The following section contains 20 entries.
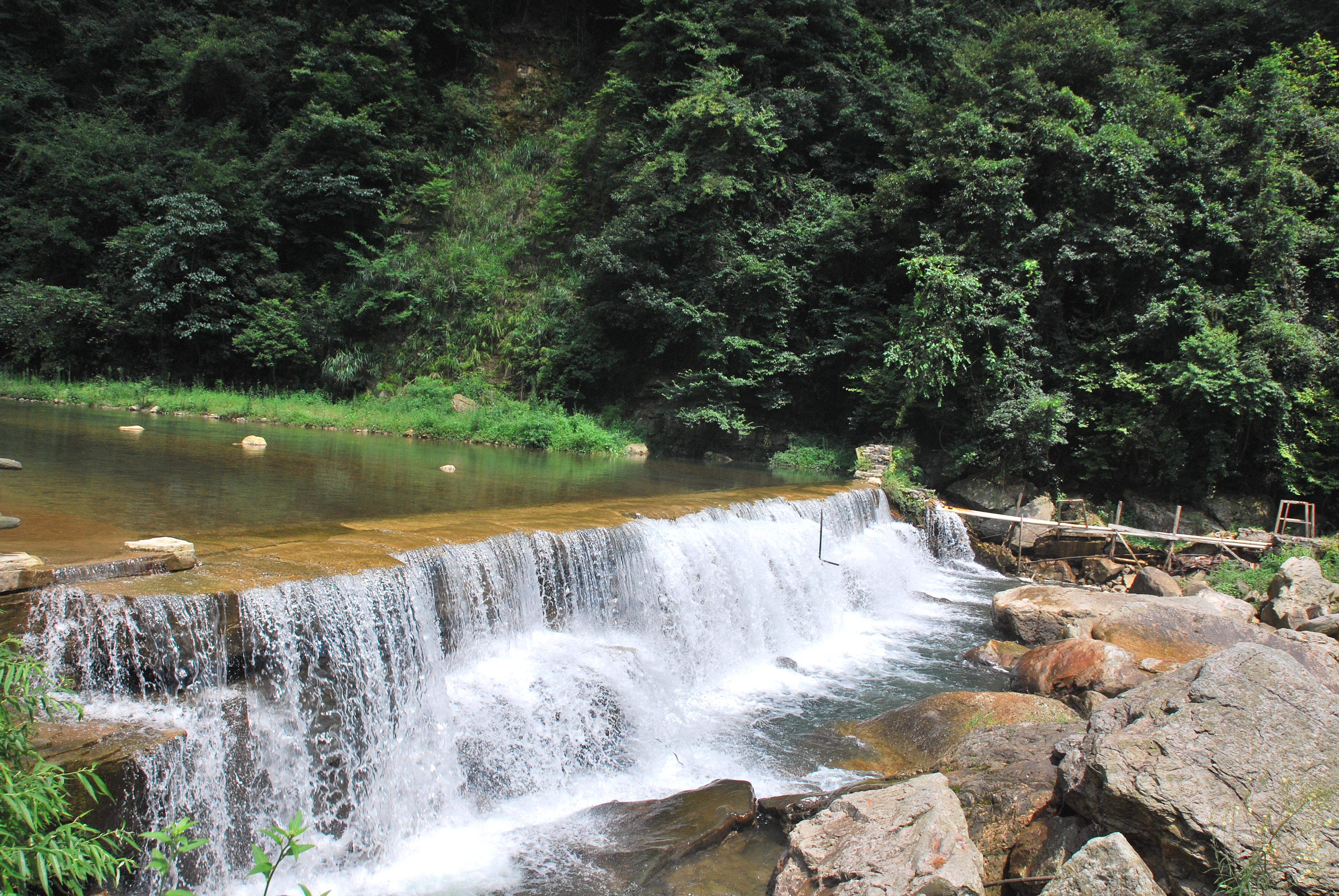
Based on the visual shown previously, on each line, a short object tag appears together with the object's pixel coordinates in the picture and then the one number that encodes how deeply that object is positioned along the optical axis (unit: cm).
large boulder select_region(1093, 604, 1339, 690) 703
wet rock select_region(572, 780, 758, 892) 446
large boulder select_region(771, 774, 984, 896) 343
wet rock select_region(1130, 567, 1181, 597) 1069
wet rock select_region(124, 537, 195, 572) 490
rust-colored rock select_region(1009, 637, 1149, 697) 644
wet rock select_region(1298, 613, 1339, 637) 795
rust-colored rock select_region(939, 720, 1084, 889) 422
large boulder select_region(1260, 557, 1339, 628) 862
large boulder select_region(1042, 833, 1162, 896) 299
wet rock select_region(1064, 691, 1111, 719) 600
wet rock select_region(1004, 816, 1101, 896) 369
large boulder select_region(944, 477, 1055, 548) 1449
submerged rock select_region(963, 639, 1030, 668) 827
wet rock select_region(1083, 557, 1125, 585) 1272
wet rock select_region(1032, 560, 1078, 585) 1320
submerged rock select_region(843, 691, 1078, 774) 582
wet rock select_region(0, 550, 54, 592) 404
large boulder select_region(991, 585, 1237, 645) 838
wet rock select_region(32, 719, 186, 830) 337
